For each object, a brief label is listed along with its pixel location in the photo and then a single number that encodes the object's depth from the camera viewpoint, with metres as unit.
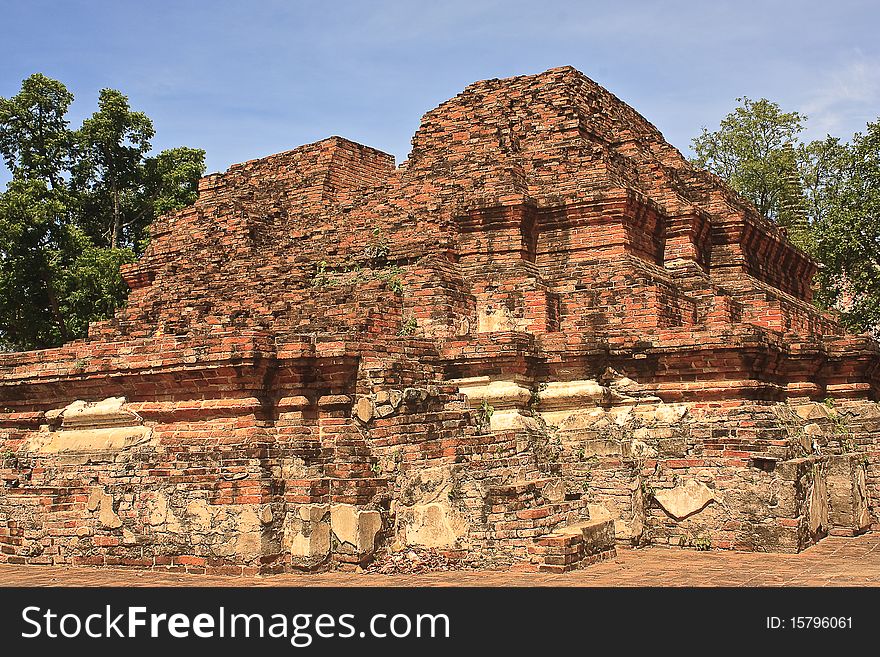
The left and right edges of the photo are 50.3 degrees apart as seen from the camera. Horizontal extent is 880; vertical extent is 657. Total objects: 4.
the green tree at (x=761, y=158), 25.44
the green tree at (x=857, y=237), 18.36
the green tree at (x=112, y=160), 21.31
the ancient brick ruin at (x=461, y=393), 7.47
